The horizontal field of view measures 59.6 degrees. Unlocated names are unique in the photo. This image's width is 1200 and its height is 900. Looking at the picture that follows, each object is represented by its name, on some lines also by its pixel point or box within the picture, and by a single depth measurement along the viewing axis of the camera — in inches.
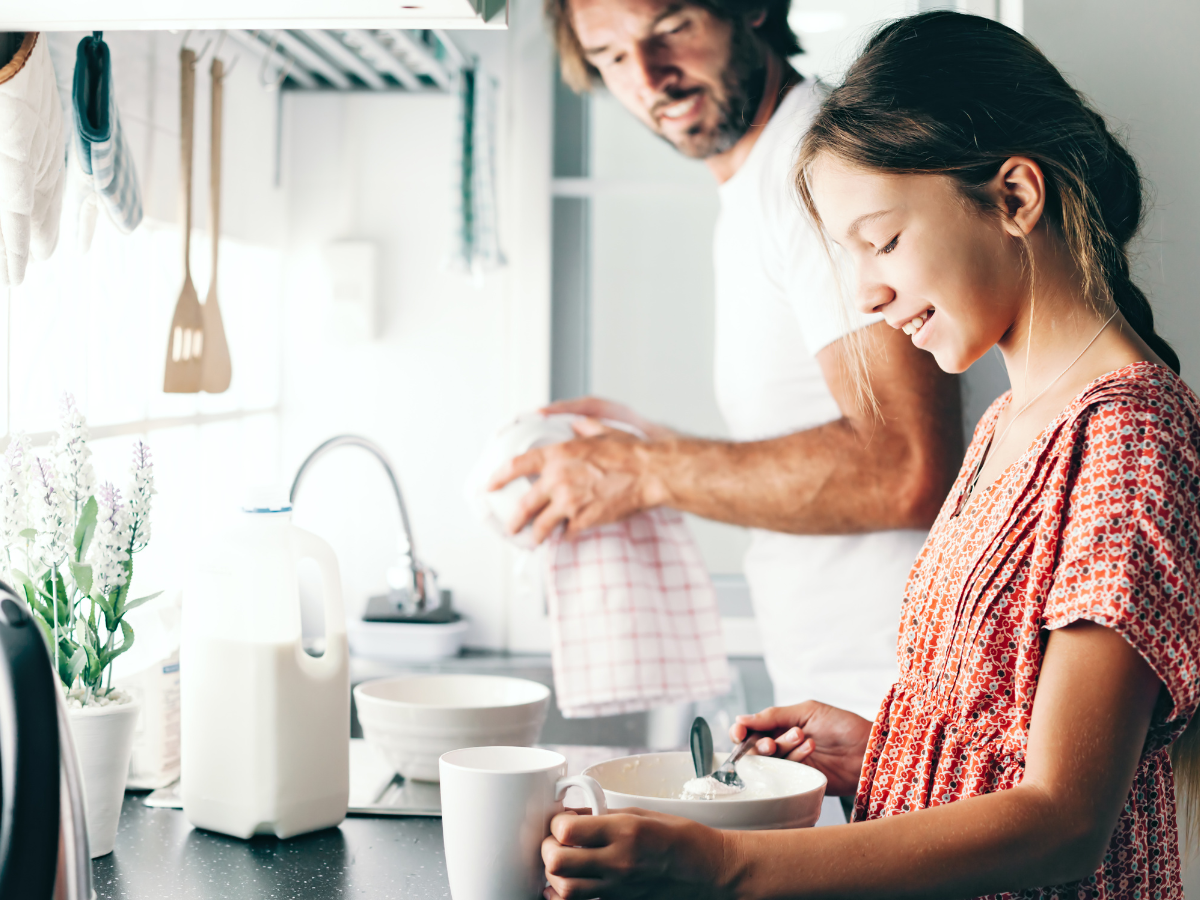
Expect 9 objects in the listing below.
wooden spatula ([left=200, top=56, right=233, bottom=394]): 58.4
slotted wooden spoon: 56.0
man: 45.5
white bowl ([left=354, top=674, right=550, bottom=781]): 37.4
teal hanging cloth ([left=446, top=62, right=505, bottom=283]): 76.4
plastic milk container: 33.2
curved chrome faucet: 58.4
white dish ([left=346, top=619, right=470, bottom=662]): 77.7
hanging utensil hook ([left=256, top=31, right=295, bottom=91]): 62.6
